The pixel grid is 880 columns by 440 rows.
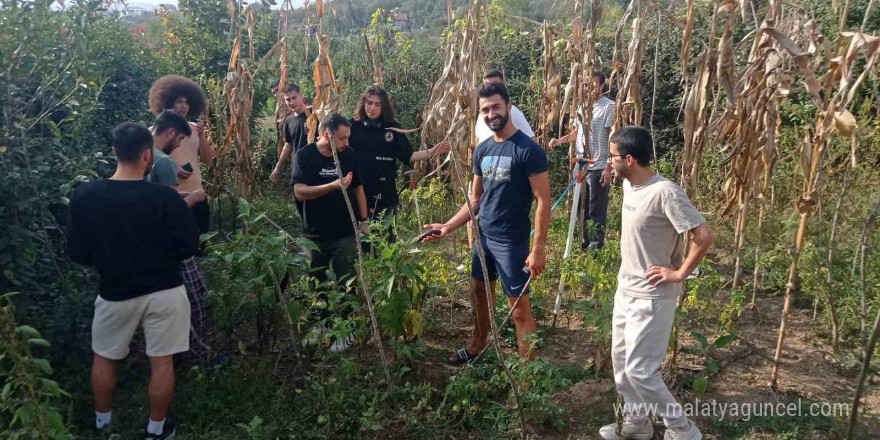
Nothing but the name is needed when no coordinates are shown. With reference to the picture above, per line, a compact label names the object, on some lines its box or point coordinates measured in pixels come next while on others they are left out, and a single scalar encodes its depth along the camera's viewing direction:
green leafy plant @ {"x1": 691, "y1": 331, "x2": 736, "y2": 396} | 2.91
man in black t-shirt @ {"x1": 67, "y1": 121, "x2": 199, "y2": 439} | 2.79
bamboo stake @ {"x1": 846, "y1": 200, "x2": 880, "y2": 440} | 2.08
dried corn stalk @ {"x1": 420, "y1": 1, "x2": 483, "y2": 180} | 4.16
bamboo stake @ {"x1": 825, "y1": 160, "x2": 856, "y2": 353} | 3.15
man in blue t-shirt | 3.27
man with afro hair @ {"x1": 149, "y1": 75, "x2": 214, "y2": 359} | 3.61
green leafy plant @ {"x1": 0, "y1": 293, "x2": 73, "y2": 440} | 2.17
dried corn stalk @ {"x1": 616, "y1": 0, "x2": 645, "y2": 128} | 3.36
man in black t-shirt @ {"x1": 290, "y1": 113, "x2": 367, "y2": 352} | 3.83
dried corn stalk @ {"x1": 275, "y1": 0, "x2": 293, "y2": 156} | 4.60
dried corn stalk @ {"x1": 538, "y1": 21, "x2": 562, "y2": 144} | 4.76
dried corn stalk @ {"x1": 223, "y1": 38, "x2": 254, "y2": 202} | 4.51
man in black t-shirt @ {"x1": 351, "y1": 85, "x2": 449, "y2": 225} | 4.46
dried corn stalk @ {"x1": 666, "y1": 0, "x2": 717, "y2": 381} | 2.86
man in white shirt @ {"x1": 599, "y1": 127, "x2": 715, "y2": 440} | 2.61
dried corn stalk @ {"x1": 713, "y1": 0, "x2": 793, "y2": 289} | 2.94
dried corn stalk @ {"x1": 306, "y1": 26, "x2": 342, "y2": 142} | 3.57
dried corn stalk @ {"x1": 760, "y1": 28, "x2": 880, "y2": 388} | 2.50
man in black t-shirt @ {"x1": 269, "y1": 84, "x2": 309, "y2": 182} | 5.16
